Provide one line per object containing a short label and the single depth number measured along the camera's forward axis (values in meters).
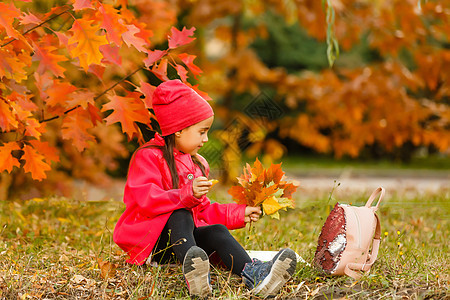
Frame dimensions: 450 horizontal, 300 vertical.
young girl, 4.64
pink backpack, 4.79
